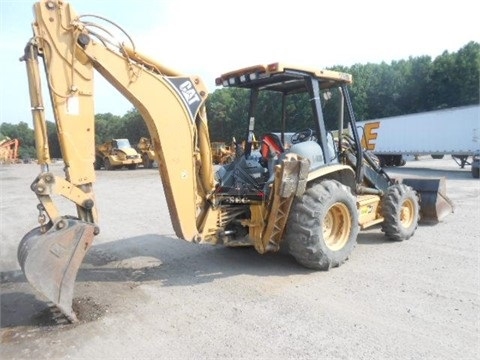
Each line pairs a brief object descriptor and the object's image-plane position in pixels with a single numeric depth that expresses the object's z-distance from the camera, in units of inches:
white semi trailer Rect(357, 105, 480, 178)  797.2
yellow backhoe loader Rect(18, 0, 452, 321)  157.8
